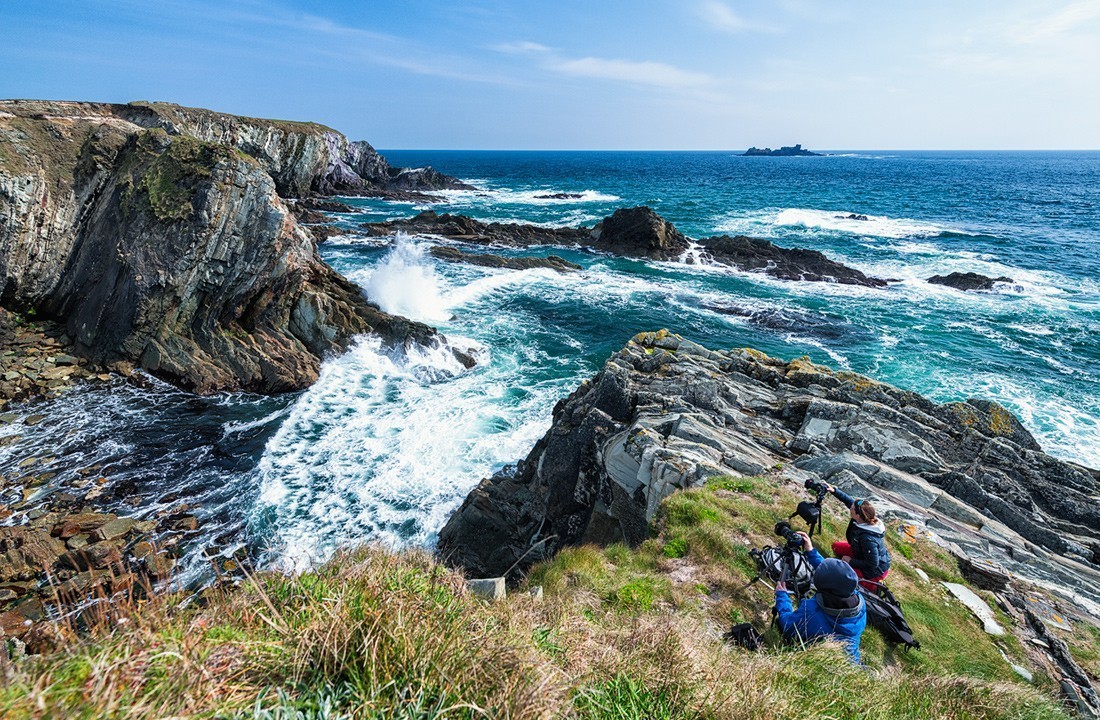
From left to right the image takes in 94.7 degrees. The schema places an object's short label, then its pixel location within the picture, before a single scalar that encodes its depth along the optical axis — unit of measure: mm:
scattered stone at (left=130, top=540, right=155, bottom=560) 10251
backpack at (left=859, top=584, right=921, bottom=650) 5676
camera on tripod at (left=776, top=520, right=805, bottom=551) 6059
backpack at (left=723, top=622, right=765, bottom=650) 5284
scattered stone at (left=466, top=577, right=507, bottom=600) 4725
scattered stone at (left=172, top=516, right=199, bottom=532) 11219
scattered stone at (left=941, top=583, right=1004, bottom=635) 6293
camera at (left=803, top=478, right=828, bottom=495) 7480
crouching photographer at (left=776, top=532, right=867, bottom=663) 5070
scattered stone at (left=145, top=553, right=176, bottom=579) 9284
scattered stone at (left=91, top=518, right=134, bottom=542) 10555
